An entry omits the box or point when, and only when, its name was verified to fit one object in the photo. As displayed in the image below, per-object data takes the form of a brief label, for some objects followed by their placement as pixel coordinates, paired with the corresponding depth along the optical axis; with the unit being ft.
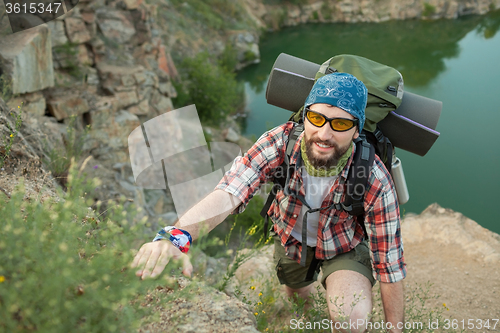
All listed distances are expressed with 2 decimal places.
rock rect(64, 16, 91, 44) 24.07
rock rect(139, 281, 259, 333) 5.27
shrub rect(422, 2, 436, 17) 71.05
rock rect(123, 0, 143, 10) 29.46
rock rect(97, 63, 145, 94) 26.35
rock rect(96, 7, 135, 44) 28.07
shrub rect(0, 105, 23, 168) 7.77
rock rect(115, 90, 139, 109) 26.88
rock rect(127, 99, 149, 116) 28.50
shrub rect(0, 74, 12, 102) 15.84
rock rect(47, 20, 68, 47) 23.03
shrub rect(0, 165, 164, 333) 3.45
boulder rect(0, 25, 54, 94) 16.85
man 7.25
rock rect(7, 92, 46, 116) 19.13
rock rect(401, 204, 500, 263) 16.98
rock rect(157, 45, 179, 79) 33.88
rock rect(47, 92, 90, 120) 21.45
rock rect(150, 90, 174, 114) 31.60
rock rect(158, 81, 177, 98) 33.00
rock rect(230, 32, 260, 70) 63.93
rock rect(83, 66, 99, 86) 24.97
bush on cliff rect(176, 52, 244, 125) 45.85
